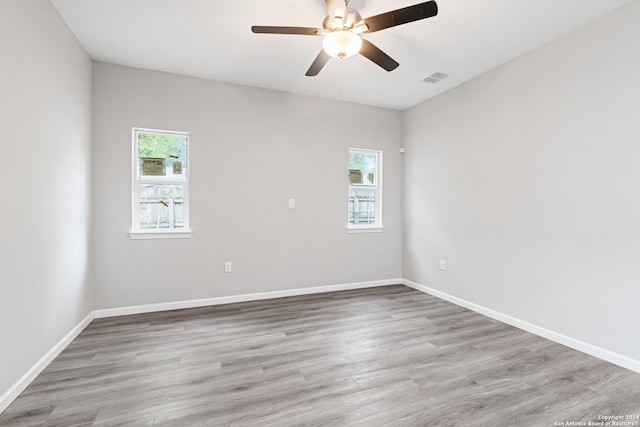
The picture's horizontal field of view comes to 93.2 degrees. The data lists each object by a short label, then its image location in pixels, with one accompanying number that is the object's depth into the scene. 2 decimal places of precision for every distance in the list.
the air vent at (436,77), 3.45
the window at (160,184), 3.42
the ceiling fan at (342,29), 1.98
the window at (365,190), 4.51
